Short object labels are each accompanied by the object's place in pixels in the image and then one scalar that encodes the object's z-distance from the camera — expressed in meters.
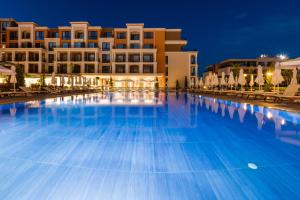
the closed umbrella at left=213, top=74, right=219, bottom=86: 14.34
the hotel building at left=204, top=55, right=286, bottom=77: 36.06
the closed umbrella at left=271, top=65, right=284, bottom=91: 8.27
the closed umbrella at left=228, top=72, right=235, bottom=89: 12.39
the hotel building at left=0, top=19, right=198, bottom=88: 25.69
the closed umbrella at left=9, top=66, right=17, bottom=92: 9.72
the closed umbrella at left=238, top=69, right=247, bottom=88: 11.39
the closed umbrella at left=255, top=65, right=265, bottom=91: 9.73
